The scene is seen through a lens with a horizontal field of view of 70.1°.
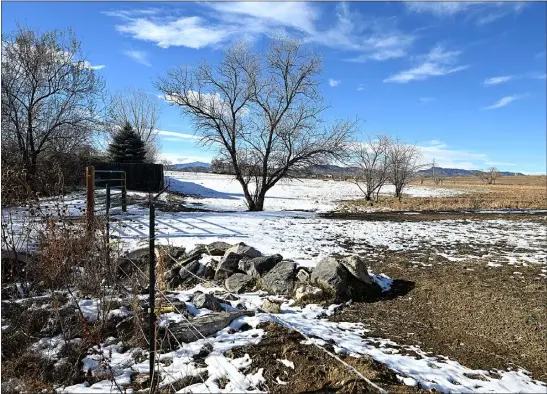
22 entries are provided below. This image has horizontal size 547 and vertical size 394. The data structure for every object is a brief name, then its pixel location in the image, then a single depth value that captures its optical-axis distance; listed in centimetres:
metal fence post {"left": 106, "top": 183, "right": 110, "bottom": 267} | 528
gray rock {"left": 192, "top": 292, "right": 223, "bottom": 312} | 545
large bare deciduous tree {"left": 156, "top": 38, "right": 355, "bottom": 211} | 1828
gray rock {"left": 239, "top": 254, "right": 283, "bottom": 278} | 717
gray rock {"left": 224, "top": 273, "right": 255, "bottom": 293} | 677
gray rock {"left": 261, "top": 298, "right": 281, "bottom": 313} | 558
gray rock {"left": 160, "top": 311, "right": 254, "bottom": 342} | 456
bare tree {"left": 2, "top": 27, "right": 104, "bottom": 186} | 1634
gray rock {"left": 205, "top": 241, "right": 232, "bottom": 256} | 828
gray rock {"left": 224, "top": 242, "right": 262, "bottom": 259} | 777
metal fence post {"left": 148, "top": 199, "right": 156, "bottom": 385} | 367
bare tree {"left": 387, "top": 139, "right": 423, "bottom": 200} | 3062
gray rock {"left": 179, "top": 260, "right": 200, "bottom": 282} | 738
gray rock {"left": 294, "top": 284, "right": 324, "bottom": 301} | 616
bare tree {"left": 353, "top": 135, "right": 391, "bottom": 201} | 2970
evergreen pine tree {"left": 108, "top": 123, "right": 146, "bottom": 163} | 3117
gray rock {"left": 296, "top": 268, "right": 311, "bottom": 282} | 676
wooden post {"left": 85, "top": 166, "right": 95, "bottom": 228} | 865
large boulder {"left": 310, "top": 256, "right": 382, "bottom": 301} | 632
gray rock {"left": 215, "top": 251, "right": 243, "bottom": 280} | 737
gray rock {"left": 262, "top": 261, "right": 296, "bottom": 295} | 662
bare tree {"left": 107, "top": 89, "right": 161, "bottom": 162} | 4262
